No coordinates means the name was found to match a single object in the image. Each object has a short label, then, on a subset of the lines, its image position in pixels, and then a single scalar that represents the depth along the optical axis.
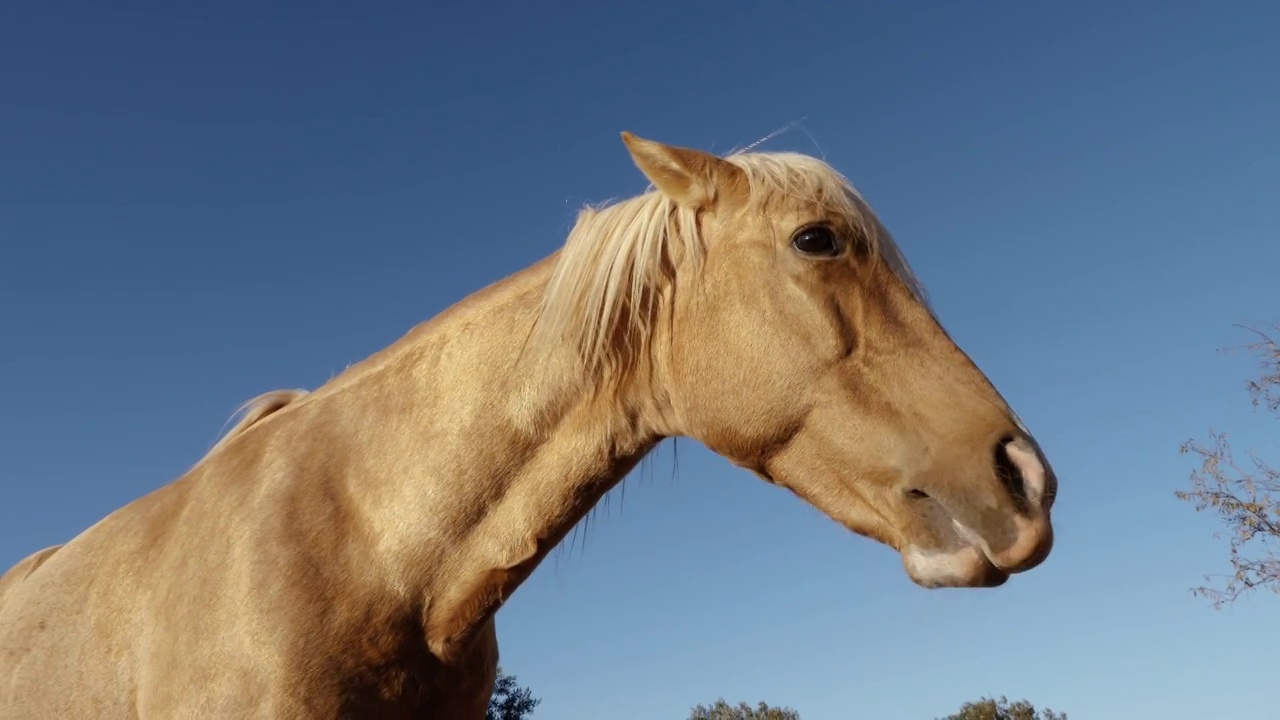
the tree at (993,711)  50.56
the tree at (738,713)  51.16
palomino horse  3.09
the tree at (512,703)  39.34
